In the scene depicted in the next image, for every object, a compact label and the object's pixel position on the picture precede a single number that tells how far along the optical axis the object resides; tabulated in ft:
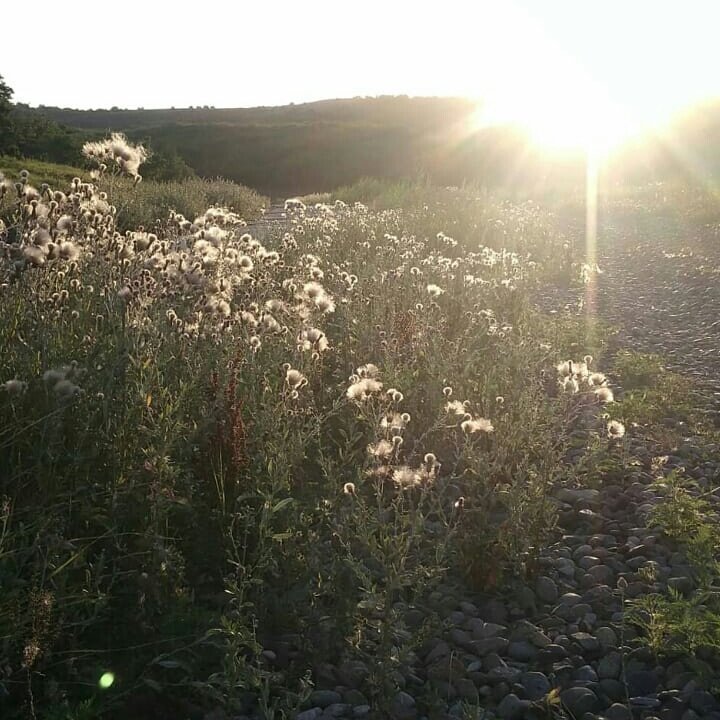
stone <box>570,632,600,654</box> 9.46
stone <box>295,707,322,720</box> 8.16
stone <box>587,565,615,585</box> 10.90
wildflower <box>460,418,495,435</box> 11.15
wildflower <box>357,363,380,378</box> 11.42
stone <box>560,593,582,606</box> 10.44
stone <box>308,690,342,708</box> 8.46
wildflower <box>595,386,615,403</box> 12.77
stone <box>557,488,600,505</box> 13.28
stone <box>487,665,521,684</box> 8.93
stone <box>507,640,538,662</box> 9.43
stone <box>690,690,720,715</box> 8.18
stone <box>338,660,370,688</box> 8.72
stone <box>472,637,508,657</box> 9.50
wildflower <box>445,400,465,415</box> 11.31
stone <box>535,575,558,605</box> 10.59
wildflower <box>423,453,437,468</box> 9.34
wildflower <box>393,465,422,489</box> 9.16
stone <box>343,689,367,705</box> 8.42
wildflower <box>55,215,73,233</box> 12.17
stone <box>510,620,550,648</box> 9.64
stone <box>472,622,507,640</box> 9.80
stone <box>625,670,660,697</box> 8.66
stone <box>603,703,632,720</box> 8.22
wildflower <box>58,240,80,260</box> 11.20
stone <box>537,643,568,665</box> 9.35
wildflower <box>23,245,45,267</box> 10.55
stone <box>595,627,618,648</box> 9.44
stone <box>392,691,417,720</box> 8.25
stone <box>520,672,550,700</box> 8.70
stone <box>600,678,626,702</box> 8.61
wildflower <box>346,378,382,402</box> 10.65
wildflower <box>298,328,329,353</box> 12.38
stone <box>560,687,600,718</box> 8.38
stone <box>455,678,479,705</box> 8.58
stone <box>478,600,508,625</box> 10.19
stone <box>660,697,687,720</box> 8.17
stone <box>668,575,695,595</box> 10.37
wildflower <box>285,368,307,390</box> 10.84
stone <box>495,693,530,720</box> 8.31
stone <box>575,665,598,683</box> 8.88
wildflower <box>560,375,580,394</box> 12.90
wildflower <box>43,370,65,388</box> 9.02
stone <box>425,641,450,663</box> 9.32
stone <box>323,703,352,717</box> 8.23
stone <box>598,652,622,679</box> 8.95
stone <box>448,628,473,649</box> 9.64
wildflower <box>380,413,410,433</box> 9.69
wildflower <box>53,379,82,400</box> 8.89
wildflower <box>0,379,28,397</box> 8.90
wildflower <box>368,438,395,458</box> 9.34
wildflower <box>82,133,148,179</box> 14.78
